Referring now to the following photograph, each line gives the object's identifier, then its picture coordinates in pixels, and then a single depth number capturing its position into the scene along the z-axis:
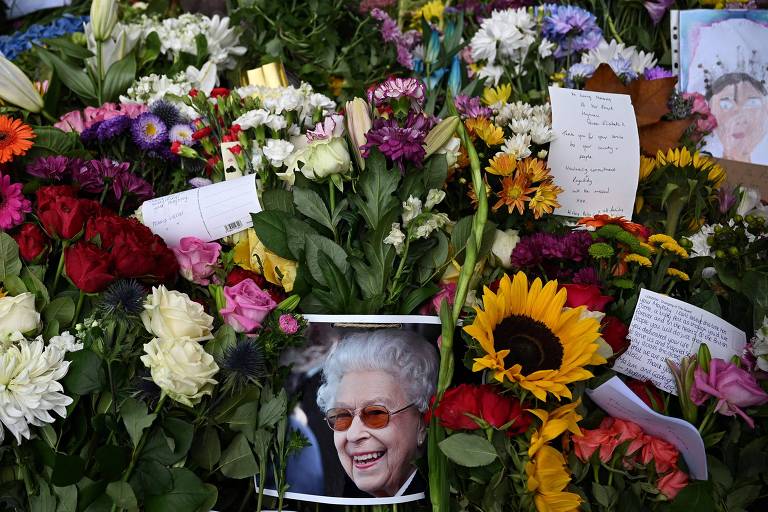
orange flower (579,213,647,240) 0.88
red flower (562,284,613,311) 0.78
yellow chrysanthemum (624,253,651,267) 0.84
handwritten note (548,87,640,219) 1.05
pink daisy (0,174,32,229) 0.91
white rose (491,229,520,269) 0.91
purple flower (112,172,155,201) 0.99
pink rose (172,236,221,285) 0.91
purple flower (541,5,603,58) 1.32
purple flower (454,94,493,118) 1.11
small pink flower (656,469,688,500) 0.74
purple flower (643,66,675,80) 1.26
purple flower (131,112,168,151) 1.11
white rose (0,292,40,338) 0.78
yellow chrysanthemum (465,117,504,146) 1.00
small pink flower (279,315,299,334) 0.77
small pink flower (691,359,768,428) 0.76
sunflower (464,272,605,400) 0.71
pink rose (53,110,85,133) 1.18
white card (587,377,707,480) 0.73
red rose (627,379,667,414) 0.80
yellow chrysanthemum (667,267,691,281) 0.88
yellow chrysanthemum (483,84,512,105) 1.26
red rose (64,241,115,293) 0.78
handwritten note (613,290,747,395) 0.82
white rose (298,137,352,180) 0.84
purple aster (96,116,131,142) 1.09
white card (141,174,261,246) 0.95
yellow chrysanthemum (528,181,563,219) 0.93
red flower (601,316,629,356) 0.79
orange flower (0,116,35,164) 0.98
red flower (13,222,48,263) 0.87
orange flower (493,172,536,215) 0.93
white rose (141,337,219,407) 0.72
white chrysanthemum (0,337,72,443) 0.71
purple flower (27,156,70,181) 0.96
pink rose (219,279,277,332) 0.81
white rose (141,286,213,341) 0.76
